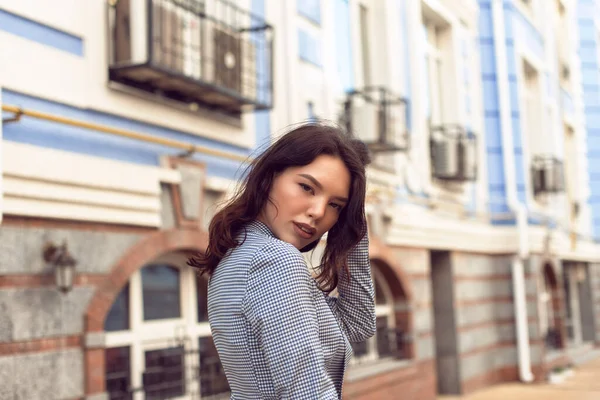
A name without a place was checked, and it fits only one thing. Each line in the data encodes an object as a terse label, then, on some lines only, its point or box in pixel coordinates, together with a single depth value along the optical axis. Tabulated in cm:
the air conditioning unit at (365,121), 870
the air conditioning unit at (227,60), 624
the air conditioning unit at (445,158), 1100
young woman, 155
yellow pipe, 475
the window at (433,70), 1183
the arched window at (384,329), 968
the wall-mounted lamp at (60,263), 482
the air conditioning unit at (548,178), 1418
